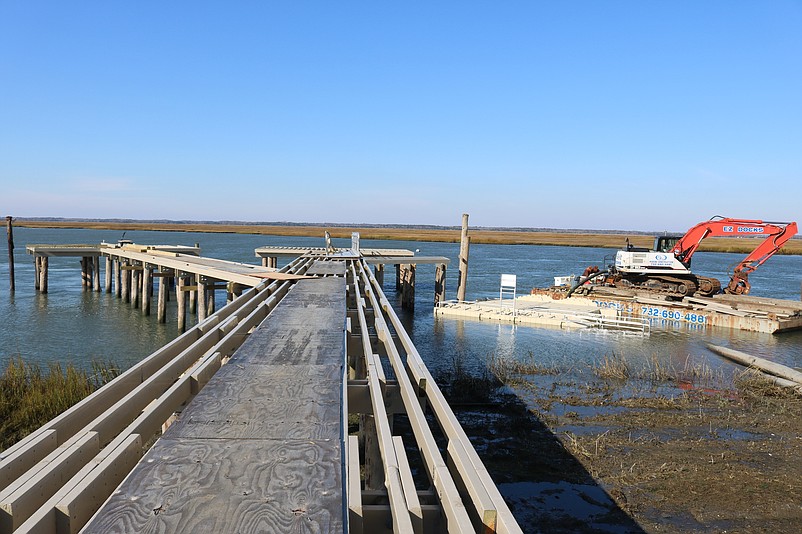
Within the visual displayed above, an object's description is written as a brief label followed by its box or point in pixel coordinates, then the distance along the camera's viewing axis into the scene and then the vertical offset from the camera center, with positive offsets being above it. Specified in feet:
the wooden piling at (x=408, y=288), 94.17 -8.65
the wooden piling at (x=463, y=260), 94.38 -4.24
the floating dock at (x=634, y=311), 81.00 -10.48
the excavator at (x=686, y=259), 96.53 -3.21
